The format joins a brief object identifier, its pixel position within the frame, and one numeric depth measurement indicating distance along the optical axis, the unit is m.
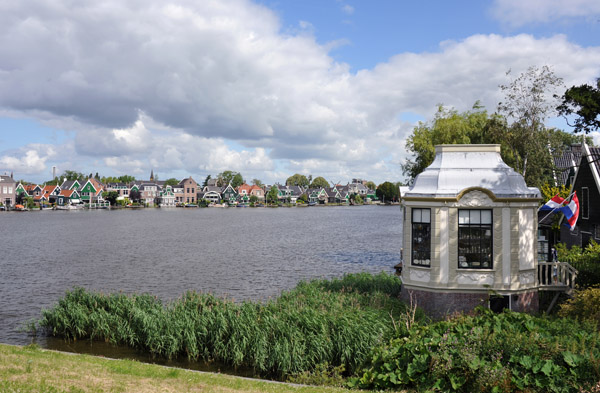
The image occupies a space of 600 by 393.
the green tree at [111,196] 164.07
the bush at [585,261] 21.12
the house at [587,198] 30.75
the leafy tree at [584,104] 18.97
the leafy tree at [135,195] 175.12
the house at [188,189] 186.25
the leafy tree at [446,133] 38.41
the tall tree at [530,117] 31.94
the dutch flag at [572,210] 24.72
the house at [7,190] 142.62
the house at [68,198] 159.84
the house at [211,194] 193.50
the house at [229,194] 195.62
